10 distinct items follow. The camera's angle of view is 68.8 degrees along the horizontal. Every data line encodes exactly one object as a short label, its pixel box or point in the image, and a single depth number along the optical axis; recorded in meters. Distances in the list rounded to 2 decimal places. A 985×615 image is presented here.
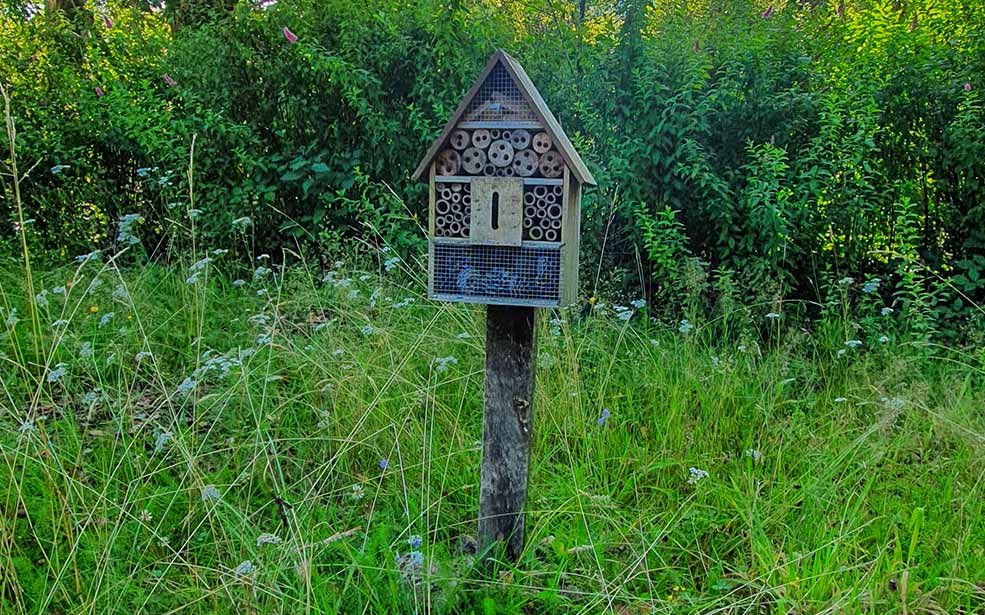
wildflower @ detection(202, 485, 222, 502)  1.88
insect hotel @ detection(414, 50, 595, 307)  1.98
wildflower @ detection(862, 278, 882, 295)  3.24
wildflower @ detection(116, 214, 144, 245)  3.21
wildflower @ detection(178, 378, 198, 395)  2.25
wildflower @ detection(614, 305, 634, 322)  3.10
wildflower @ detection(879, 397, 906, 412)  2.63
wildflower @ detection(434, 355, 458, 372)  2.68
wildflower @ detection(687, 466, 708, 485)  2.23
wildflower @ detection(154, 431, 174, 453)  2.05
